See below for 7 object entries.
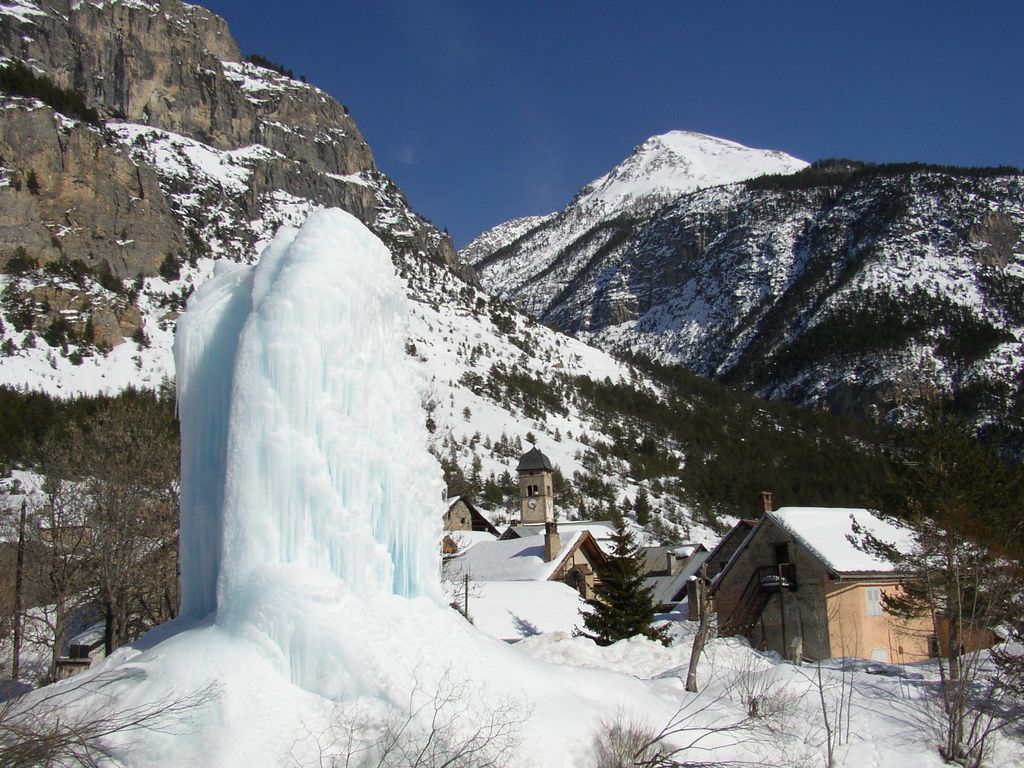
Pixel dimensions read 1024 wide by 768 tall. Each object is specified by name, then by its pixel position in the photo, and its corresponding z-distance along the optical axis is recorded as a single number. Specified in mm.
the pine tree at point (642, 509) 113562
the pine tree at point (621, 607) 30859
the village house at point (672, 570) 54506
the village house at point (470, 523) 76294
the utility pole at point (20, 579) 21112
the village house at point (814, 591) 33625
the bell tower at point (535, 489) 86312
